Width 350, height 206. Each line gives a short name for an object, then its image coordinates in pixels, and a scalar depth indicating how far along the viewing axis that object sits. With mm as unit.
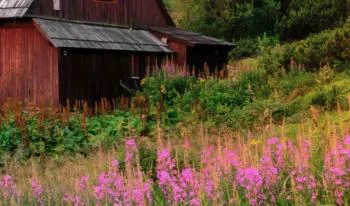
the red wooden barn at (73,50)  20562
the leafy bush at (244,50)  37062
